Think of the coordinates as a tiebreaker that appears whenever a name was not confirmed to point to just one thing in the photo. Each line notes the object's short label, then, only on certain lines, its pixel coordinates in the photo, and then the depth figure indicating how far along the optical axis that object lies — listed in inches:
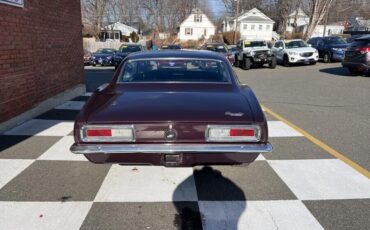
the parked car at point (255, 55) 745.0
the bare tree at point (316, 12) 1250.7
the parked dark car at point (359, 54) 477.4
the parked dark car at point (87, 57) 950.4
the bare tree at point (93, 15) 1854.1
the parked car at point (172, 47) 971.6
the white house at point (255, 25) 2453.2
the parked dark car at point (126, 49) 767.8
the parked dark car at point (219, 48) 789.2
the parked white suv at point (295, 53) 744.3
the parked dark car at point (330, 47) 765.9
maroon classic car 117.4
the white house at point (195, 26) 2581.2
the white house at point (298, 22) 2289.5
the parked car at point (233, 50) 867.9
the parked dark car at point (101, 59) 900.6
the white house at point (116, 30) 2265.6
